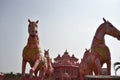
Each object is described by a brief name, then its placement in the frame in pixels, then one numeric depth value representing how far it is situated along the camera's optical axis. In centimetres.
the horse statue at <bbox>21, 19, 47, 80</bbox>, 1027
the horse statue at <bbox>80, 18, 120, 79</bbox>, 945
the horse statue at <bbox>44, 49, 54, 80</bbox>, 1339
